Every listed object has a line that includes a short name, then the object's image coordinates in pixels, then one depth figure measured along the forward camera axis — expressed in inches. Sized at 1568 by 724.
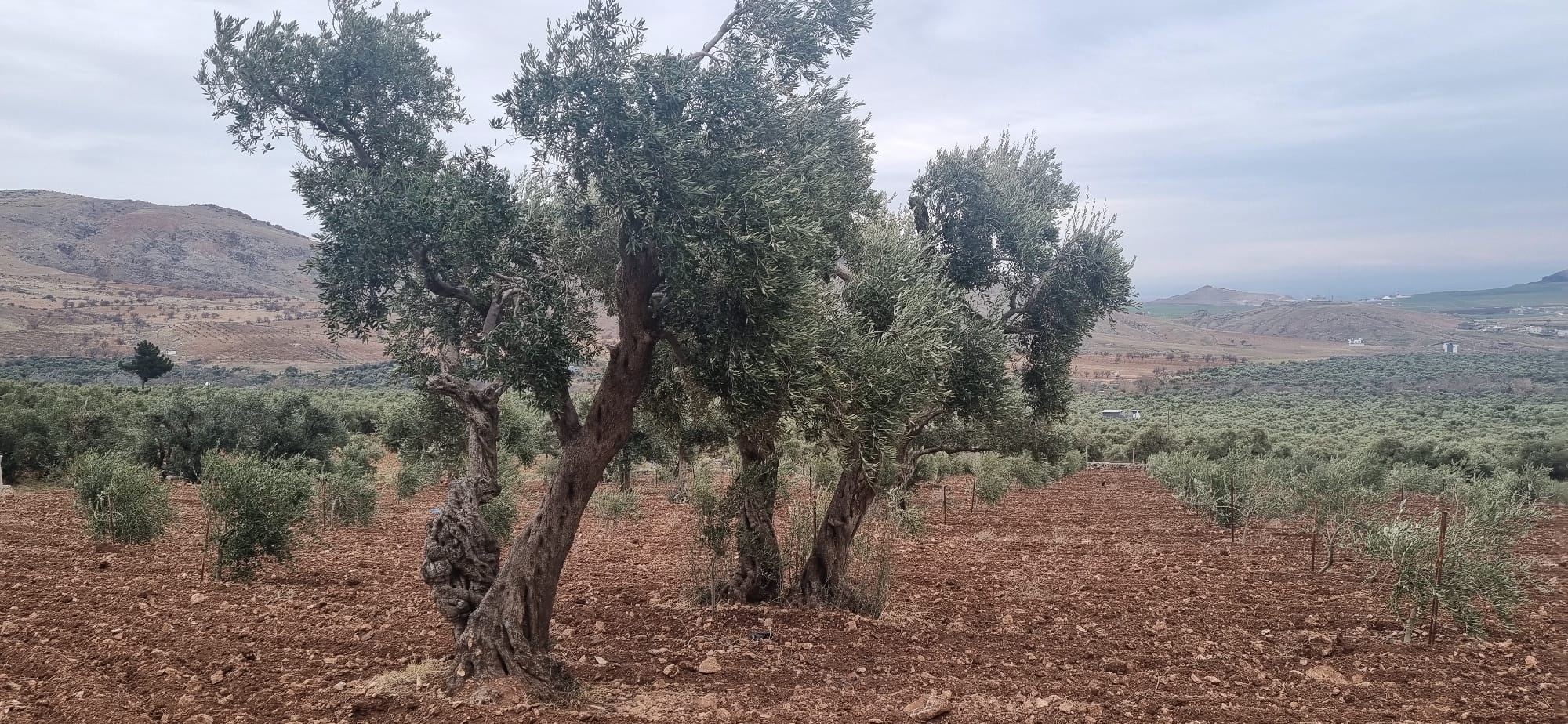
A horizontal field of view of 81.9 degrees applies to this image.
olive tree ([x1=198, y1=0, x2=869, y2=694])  328.2
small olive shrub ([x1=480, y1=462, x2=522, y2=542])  679.3
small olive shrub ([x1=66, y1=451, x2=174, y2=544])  603.5
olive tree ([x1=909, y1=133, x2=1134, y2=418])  537.6
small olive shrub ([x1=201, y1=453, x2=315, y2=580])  514.9
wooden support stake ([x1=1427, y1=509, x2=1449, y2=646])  427.5
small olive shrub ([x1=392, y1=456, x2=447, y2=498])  1079.6
